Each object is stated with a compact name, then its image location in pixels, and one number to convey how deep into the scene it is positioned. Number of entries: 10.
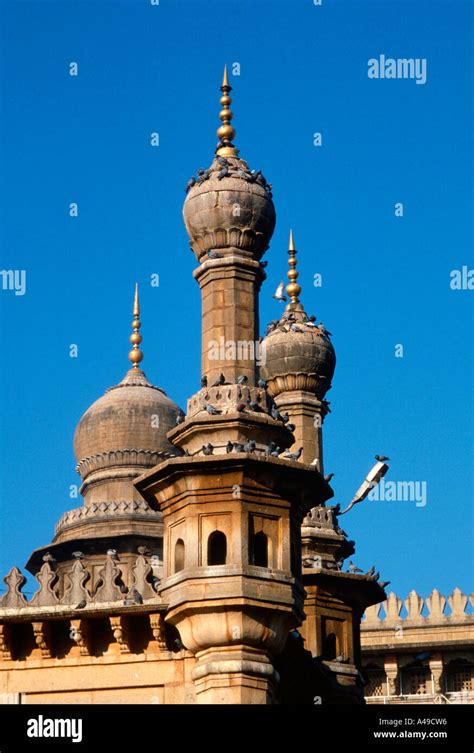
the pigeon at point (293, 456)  25.45
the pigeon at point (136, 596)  24.72
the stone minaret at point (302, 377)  32.59
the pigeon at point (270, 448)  24.68
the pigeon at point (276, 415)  25.45
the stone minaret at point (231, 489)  23.42
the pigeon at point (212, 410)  24.86
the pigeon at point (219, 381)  25.31
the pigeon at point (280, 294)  34.31
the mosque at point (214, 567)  23.53
